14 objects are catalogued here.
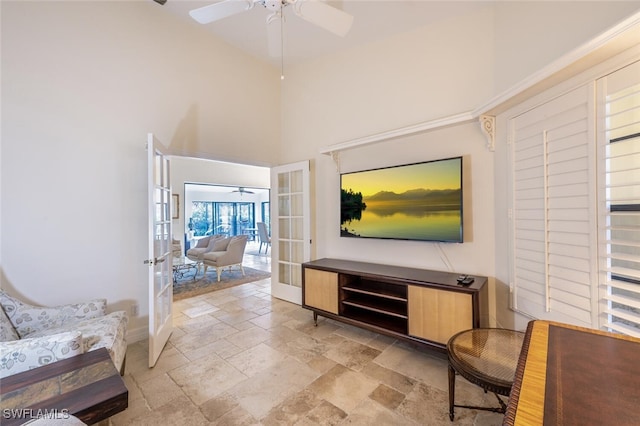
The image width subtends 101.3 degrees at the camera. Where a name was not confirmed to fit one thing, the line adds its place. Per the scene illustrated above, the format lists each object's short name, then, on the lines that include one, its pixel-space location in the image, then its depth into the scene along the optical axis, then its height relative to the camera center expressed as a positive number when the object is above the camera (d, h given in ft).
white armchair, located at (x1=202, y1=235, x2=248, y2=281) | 17.71 -2.81
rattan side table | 4.76 -2.99
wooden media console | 7.29 -2.80
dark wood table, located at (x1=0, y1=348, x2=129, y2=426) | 3.38 -2.52
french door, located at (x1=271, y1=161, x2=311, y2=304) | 12.84 -0.77
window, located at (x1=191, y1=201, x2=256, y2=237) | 33.40 -0.47
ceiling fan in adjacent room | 29.40 +2.82
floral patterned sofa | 4.58 -2.63
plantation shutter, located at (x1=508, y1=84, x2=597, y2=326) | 5.50 +0.02
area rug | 15.24 -4.46
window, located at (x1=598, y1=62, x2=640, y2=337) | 4.68 +0.19
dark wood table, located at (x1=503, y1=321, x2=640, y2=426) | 2.22 -1.73
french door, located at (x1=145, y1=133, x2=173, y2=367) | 7.71 -1.19
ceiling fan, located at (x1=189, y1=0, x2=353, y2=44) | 6.20 +4.95
